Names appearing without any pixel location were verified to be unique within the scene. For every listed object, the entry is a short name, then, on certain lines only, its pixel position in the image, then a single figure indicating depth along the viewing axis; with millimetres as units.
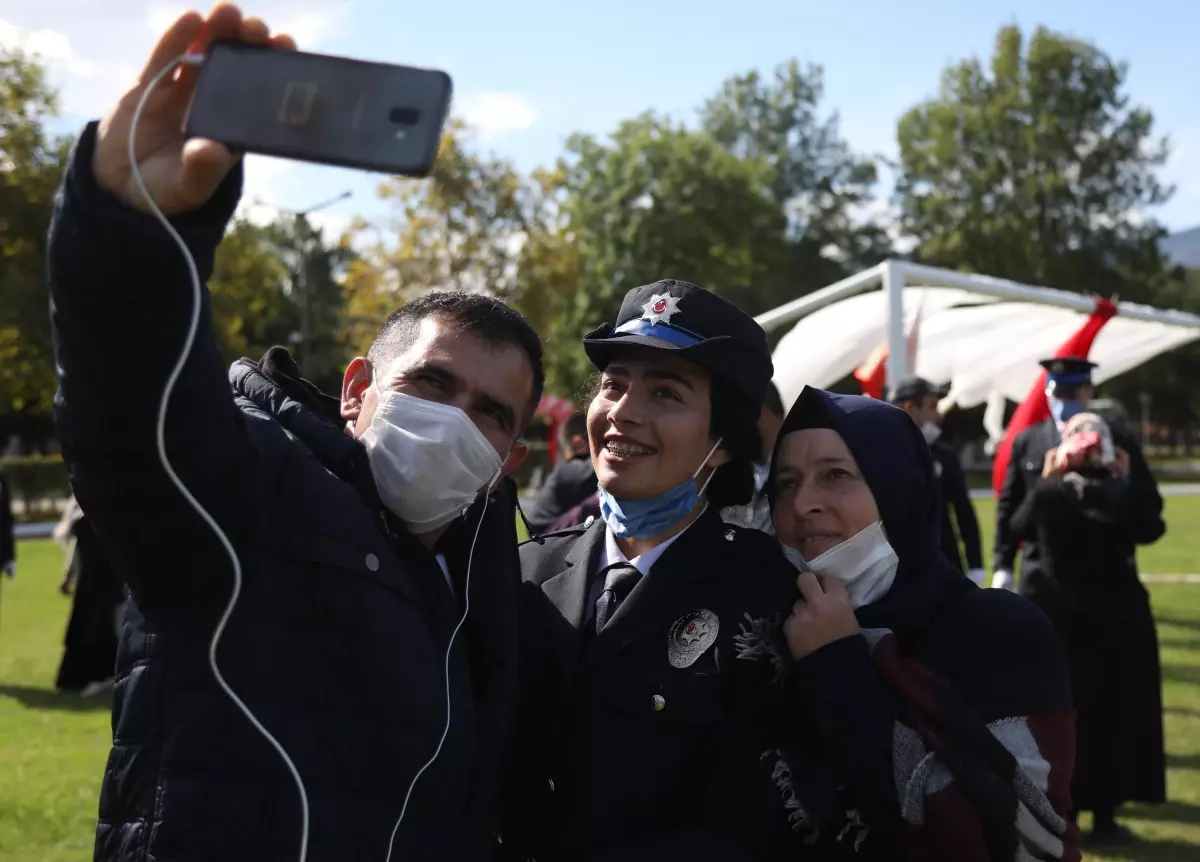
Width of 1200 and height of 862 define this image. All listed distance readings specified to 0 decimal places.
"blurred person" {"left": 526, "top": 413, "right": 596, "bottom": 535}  7641
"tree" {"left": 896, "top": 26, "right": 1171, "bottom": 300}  48156
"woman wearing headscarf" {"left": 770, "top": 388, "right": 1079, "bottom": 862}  2590
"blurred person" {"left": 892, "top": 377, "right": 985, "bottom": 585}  8664
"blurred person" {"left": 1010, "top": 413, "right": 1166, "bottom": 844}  6949
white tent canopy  9461
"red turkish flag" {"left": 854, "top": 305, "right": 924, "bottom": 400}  8969
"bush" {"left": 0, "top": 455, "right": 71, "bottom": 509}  32844
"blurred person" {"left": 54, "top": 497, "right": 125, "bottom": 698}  10719
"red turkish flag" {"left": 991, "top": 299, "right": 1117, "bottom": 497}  8633
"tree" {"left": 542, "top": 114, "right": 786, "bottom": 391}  45281
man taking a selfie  1683
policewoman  2547
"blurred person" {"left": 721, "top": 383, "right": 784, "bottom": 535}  3273
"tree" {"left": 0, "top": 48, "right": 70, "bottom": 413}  29703
